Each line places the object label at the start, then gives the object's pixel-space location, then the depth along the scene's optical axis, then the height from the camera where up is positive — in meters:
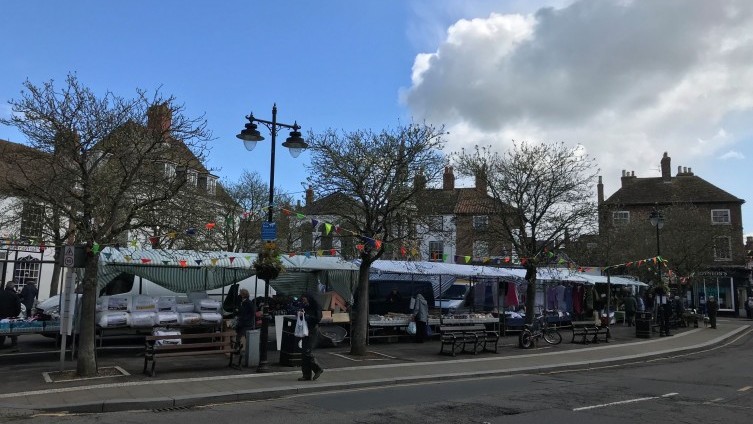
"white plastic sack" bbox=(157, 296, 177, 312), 15.47 -0.69
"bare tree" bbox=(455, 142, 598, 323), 18.94 +2.96
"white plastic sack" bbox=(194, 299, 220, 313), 16.03 -0.72
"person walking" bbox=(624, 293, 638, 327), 29.20 -0.88
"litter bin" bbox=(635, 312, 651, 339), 23.66 -1.58
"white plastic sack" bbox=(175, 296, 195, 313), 15.73 -0.71
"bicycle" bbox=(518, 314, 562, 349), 18.66 -1.61
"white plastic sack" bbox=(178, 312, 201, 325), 15.39 -1.06
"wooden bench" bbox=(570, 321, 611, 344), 20.89 -1.59
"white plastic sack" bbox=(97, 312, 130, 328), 14.31 -1.06
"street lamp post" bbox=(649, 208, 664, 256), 26.25 +3.39
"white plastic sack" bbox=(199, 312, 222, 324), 15.80 -1.07
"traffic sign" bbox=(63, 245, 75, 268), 10.86 +0.41
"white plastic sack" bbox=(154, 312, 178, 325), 15.09 -1.05
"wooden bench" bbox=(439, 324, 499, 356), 16.27 -1.52
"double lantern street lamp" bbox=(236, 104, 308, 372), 12.67 +3.33
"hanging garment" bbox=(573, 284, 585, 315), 29.36 -0.48
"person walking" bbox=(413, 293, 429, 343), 19.66 -1.08
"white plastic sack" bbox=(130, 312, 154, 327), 14.80 -1.07
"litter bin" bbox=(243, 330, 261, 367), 12.96 -1.56
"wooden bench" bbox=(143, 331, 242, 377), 11.68 -1.51
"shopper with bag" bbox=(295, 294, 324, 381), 11.36 -1.01
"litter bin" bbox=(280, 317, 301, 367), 13.23 -1.53
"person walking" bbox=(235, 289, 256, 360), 13.55 -0.85
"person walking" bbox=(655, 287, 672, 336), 25.06 -0.93
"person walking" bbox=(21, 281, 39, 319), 19.36 -0.67
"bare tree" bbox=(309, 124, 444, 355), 14.67 +2.68
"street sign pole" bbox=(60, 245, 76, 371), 11.58 -0.67
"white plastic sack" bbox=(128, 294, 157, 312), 15.03 -0.68
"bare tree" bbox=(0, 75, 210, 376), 10.77 +2.29
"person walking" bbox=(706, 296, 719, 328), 29.72 -0.98
